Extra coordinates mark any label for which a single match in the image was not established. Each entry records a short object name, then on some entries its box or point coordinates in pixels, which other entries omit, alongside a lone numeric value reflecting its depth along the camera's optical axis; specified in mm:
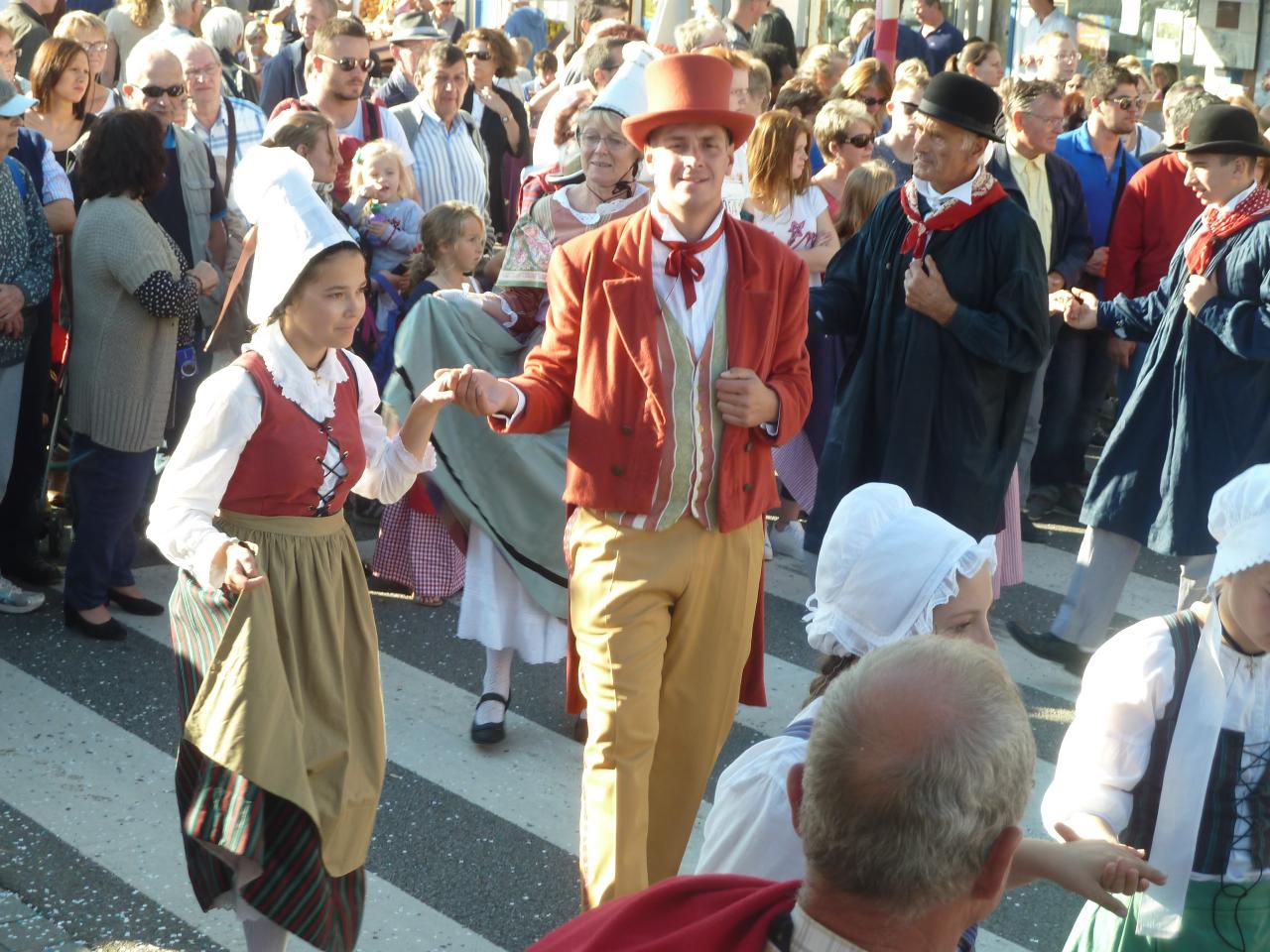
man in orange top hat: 3945
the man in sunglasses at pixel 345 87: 8438
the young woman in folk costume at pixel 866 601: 2584
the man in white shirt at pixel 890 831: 1741
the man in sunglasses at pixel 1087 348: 8758
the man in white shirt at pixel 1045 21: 15266
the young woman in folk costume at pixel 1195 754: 2748
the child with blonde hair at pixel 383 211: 7555
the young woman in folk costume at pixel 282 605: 3590
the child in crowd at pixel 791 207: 7387
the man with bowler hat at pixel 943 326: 5383
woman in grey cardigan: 5941
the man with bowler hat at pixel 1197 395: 5902
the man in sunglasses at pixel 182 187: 6906
